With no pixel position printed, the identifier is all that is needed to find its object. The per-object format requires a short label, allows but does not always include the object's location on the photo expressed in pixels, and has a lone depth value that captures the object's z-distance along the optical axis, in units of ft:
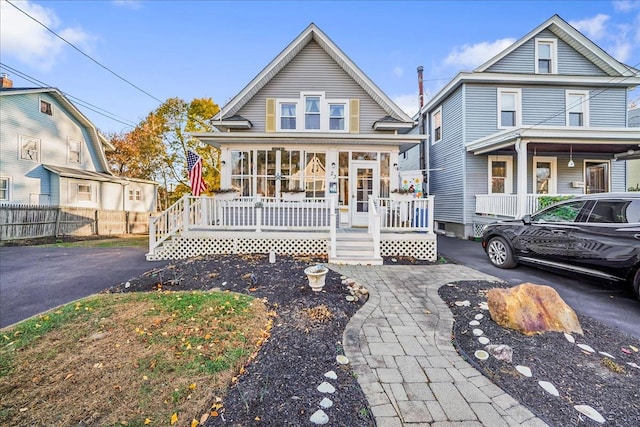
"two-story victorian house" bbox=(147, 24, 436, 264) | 26.37
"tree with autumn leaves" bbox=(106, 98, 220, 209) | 75.36
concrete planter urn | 15.16
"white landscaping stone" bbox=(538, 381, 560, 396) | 7.72
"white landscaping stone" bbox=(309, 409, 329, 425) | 6.57
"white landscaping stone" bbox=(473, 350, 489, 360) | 9.46
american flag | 27.96
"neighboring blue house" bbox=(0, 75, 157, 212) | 46.98
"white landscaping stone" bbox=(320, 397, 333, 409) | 7.08
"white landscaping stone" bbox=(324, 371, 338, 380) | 8.27
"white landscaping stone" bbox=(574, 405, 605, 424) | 6.77
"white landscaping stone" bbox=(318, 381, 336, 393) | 7.67
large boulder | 11.12
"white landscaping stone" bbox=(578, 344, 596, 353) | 9.87
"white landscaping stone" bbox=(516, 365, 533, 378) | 8.50
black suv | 14.66
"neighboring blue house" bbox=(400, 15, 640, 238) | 39.32
